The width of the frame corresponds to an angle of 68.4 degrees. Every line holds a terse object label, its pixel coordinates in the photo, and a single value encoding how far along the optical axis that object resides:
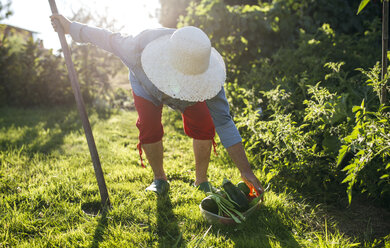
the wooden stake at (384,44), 1.67
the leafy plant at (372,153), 1.50
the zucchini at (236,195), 1.98
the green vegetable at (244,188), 2.17
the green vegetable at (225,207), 1.91
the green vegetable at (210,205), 2.03
